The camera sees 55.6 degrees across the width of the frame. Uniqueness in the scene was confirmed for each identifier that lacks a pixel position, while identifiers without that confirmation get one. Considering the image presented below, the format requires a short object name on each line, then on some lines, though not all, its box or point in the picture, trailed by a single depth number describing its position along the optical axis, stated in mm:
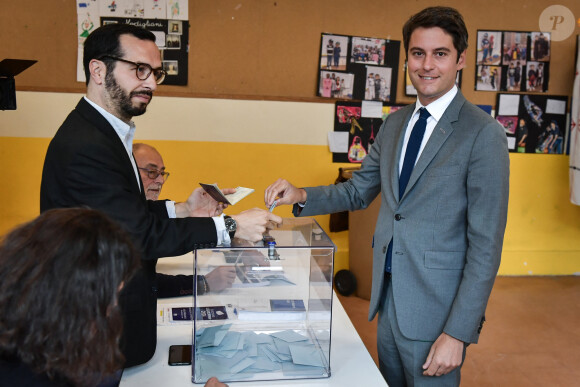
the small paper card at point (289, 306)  1657
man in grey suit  1568
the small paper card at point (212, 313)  1516
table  1504
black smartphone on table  1600
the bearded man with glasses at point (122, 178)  1478
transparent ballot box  1478
